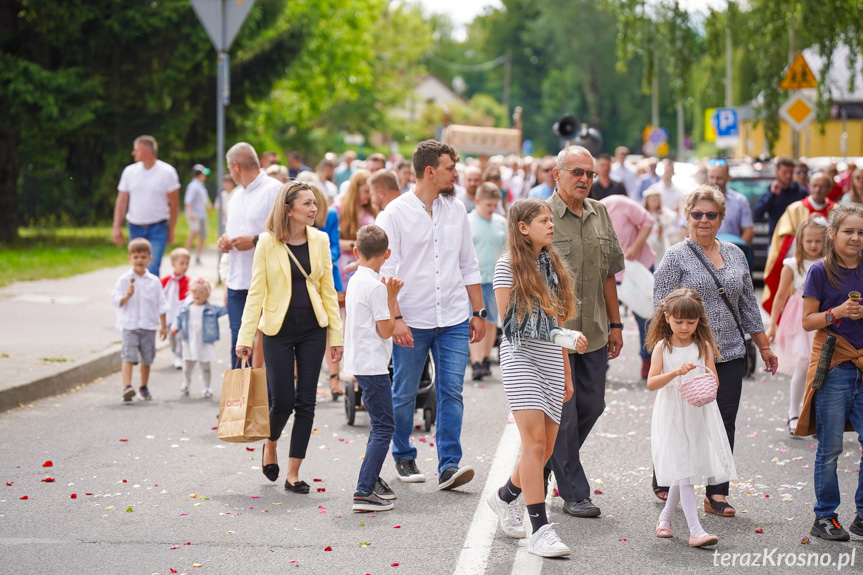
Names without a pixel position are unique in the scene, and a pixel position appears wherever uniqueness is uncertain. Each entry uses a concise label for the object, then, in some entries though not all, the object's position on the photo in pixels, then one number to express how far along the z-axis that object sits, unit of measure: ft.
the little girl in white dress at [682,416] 38.42
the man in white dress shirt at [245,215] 55.11
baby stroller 56.90
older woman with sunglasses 41.73
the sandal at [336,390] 65.82
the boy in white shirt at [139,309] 64.80
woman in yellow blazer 44.80
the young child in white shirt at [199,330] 65.92
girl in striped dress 36.63
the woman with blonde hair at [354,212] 66.95
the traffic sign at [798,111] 133.18
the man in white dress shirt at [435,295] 45.11
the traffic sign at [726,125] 188.45
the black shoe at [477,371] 72.02
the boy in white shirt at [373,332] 42.88
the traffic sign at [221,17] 95.91
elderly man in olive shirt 41.65
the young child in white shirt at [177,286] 71.36
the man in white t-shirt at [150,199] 80.38
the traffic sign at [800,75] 120.98
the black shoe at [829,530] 38.22
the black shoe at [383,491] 43.50
